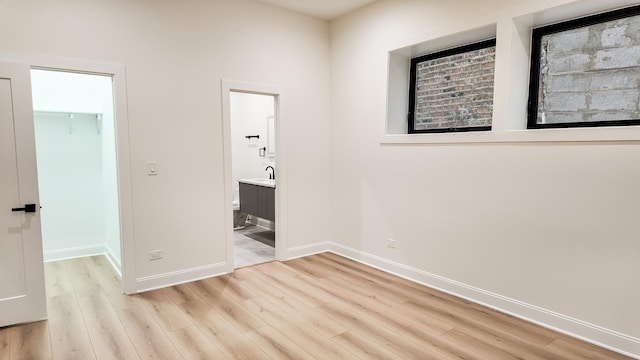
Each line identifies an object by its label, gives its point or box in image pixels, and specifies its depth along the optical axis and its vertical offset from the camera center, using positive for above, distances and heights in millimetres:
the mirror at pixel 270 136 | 5676 +247
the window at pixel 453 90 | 3295 +610
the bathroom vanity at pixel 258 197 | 4984 -664
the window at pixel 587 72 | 2508 +589
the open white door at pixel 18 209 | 2631 -420
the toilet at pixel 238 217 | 5996 -1097
